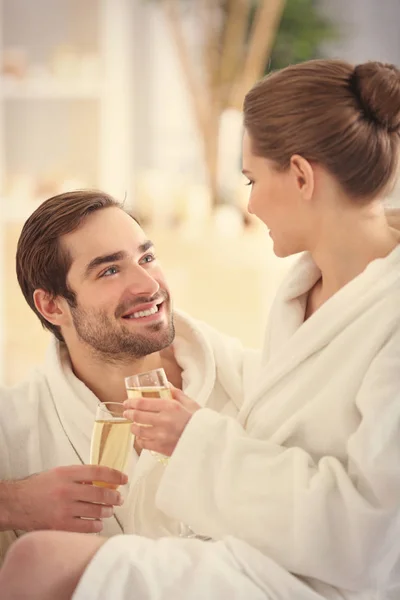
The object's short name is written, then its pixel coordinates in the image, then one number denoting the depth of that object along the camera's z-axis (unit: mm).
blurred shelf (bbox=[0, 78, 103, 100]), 5387
